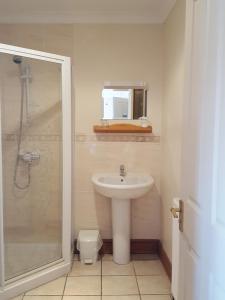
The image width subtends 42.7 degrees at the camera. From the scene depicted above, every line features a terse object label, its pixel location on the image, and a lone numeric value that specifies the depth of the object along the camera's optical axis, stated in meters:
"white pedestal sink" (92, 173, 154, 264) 2.73
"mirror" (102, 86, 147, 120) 2.97
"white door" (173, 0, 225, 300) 0.97
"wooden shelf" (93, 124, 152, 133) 2.91
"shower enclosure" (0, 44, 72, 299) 2.47
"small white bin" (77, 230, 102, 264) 2.84
